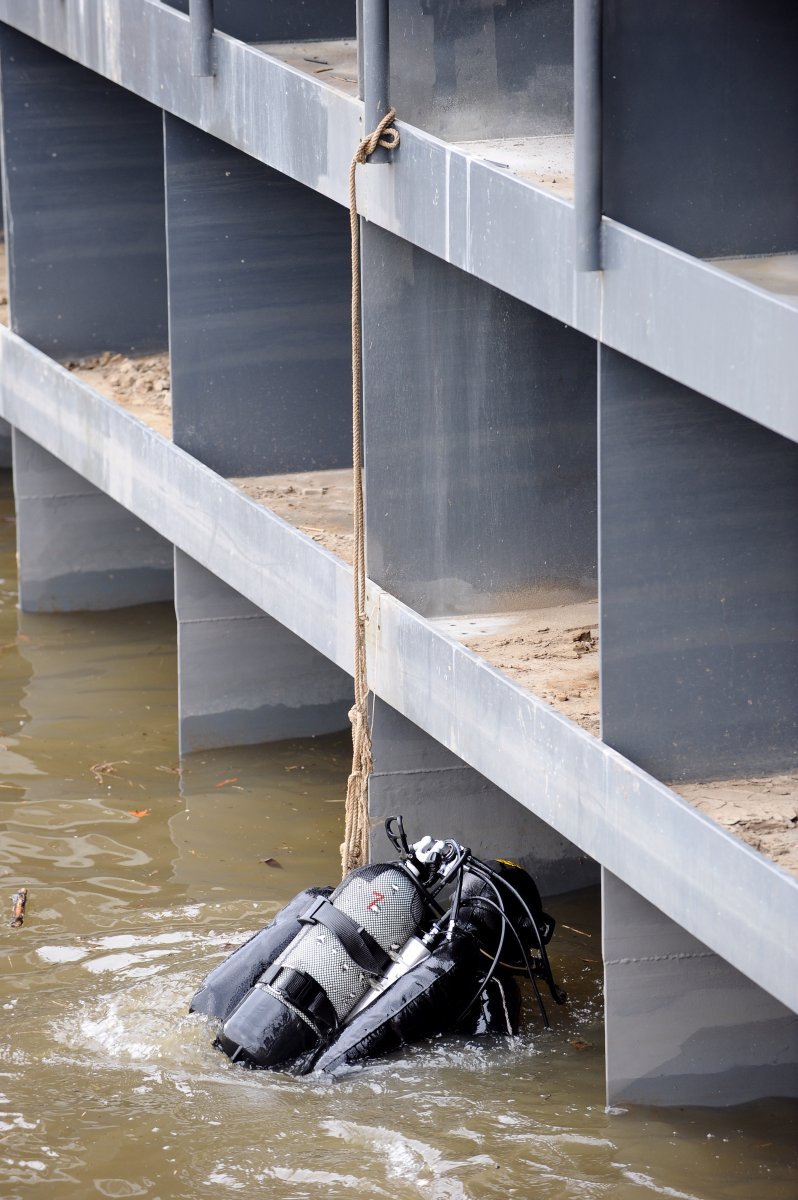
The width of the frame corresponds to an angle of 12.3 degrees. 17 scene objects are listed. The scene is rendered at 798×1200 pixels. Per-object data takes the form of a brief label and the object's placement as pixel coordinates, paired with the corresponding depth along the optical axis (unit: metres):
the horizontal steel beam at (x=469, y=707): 10.79
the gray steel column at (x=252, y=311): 18.54
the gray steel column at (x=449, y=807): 15.86
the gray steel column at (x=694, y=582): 11.66
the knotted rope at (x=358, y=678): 14.48
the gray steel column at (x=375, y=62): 13.54
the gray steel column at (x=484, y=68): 13.93
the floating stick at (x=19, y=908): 16.04
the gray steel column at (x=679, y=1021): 12.71
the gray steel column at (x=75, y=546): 24.18
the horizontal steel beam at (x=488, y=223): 10.10
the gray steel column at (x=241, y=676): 19.87
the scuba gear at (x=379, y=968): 13.06
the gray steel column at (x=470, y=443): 14.66
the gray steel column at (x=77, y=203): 22.68
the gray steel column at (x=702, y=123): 11.22
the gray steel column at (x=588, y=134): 10.94
